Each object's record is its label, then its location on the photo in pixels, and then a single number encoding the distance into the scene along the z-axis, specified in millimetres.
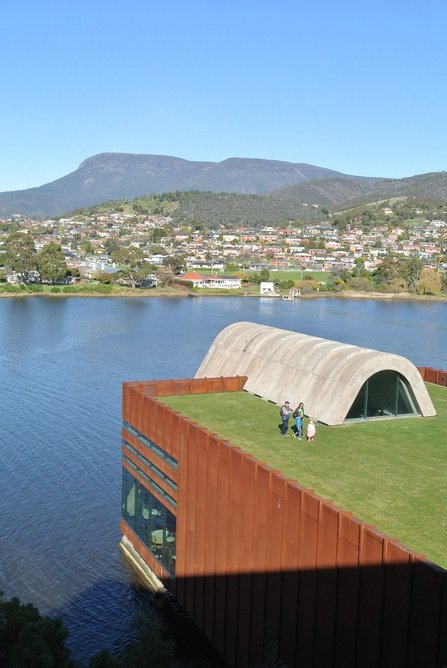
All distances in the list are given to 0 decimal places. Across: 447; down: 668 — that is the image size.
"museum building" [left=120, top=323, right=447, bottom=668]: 11781
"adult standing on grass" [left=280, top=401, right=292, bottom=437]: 19359
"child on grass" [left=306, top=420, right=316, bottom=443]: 18406
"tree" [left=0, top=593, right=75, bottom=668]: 12805
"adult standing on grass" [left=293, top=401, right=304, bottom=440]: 18812
